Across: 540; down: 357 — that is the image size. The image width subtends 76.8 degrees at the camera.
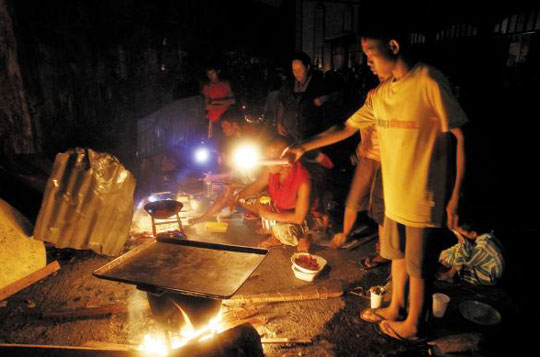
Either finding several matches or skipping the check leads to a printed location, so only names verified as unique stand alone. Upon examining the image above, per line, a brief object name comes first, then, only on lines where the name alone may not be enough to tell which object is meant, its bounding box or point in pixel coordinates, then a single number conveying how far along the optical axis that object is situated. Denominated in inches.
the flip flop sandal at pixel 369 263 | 196.9
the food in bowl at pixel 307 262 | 183.5
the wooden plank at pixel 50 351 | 94.6
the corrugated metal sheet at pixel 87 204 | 189.0
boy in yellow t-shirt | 107.1
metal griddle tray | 105.6
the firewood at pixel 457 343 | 132.5
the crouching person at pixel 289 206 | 202.7
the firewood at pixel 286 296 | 167.2
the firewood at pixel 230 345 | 88.9
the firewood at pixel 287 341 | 140.5
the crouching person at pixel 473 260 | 172.4
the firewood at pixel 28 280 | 171.5
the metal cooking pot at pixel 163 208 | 196.7
